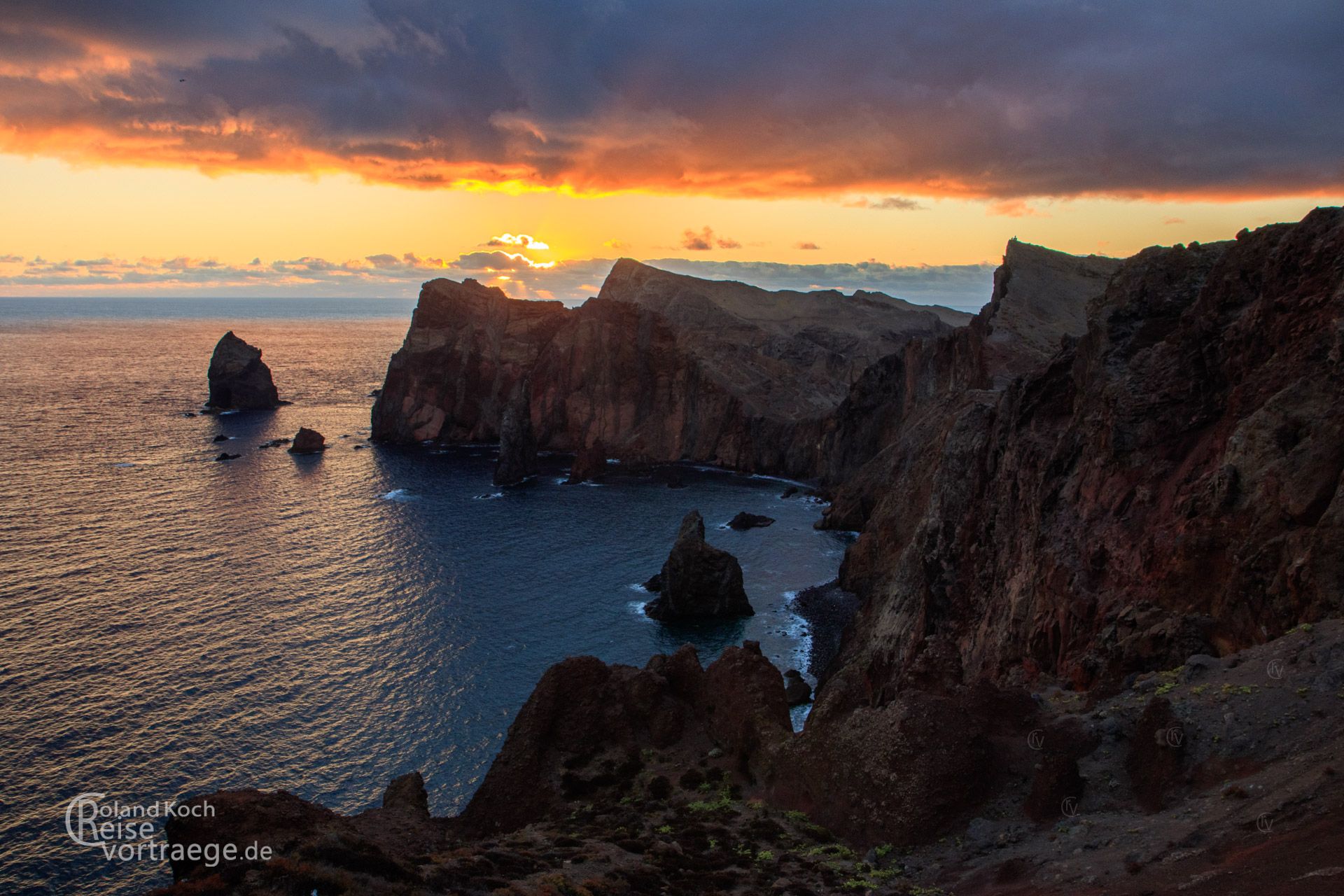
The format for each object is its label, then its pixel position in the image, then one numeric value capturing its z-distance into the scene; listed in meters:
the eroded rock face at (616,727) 32.25
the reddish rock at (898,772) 23.67
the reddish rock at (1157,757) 20.55
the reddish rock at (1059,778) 21.75
